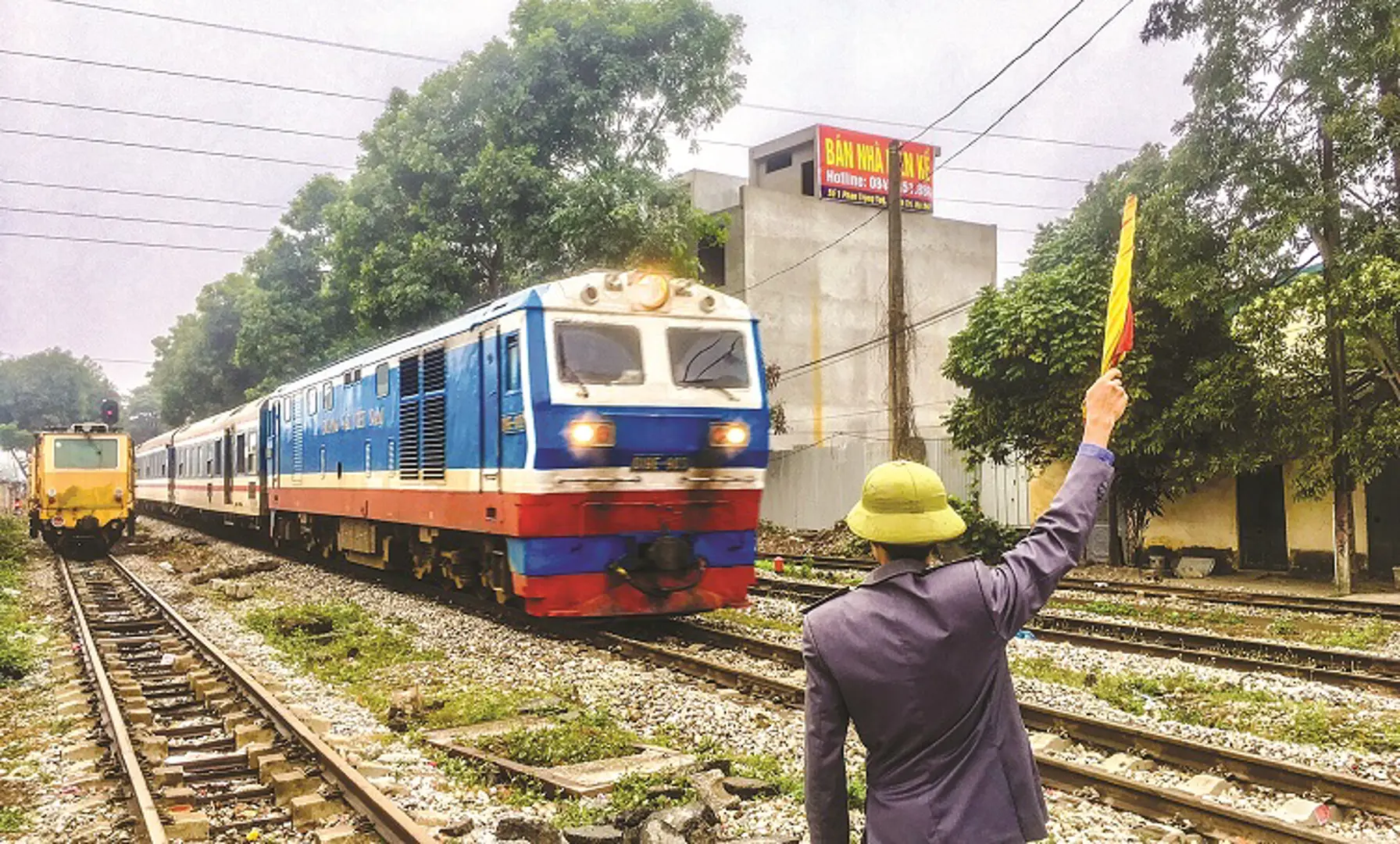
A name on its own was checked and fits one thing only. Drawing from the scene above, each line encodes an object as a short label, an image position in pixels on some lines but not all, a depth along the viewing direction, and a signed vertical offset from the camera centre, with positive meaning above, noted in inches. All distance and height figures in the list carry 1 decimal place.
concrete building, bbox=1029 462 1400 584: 643.5 -44.0
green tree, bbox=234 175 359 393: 1389.0 +207.8
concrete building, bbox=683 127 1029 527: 1171.3 +177.3
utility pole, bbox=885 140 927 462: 674.2 +74.4
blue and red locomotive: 389.4 +6.6
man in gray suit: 101.3 -18.7
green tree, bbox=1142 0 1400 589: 542.3 +139.9
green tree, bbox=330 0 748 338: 933.8 +264.3
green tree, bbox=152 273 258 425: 1884.8 +191.3
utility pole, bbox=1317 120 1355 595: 565.3 +30.7
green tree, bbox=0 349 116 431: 3518.7 +254.2
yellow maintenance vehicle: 889.5 -8.8
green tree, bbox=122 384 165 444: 4077.3 +221.0
